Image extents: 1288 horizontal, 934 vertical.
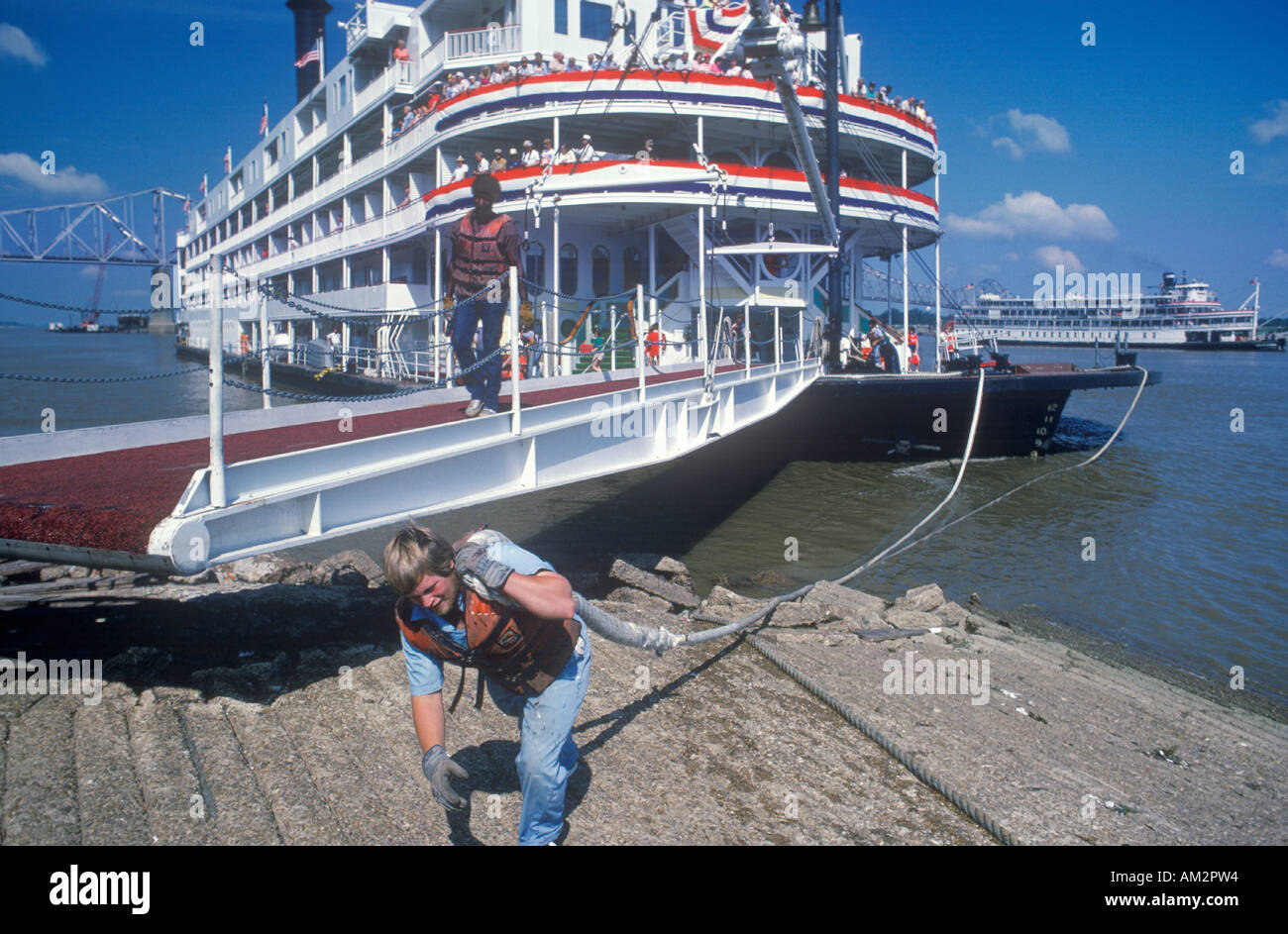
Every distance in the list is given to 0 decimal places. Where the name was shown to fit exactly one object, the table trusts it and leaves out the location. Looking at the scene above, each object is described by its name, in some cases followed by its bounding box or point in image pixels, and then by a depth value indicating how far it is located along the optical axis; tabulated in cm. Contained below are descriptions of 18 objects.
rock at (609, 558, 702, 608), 805
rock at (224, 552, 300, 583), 793
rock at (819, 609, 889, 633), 734
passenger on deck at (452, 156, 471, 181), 2047
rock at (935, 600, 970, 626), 791
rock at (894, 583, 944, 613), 823
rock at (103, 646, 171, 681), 504
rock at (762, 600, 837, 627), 717
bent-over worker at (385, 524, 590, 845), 289
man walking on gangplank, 696
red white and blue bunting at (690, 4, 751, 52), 2109
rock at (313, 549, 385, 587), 816
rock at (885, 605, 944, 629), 769
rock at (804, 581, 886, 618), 764
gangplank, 408
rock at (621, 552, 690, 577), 926
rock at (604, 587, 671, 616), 773
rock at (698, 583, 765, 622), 754
